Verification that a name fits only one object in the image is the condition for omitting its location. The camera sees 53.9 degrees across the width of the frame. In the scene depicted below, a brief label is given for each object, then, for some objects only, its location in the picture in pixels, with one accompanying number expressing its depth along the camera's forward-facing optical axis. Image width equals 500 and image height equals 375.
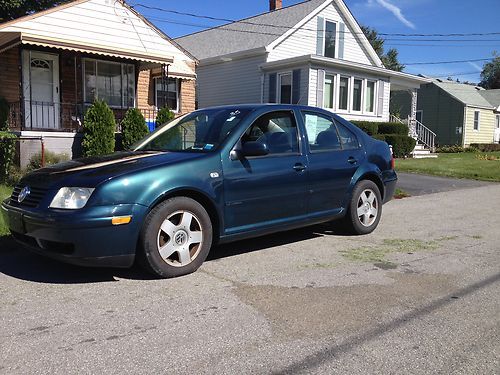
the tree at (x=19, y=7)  23.09
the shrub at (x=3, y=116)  13.18
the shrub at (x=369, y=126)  20.77
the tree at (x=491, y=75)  75.01
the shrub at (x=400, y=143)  20.59
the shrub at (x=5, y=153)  10.02
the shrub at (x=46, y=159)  11.09
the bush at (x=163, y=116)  13.79
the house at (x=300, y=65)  20.84
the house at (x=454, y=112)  34.25
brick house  13.30
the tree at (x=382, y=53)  57.88
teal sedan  4.22
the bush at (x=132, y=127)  12.89
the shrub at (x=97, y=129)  12.13
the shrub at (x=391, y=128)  22.28
